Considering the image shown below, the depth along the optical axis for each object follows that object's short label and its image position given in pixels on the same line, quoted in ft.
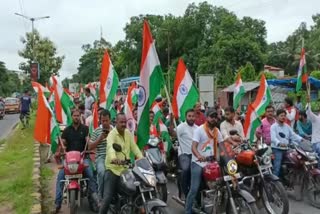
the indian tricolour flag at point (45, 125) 27.45
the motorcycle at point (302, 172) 26.50
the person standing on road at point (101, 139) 23.65
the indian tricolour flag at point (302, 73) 36.86
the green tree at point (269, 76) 110.32
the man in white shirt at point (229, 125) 25.49
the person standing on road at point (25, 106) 67.46
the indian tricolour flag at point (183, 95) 28.78
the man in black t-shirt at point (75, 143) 24.95
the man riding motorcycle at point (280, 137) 27.50
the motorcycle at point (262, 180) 22.94
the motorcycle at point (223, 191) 20.14
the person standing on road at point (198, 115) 28.61
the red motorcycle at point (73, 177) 23.36
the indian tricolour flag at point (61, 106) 34.06
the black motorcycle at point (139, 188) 17.81
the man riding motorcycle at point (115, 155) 19.75
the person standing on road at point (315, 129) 29.19
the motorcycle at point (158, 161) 25.16
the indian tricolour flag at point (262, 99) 35.83
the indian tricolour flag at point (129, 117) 25.38
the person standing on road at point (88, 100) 48.10
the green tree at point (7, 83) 221.66
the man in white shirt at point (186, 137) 25.30
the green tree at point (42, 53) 124.51
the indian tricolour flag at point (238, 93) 43.55
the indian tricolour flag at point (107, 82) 31.37
